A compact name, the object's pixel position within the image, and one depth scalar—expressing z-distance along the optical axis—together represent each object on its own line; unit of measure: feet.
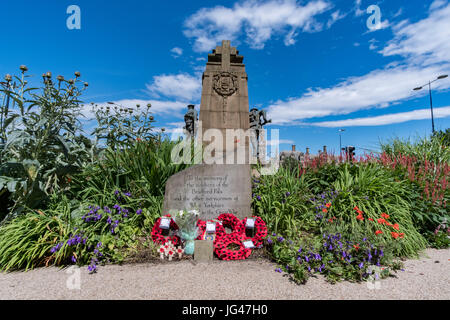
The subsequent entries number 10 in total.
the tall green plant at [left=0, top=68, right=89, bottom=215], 10.56
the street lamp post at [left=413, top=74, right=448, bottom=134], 41.26
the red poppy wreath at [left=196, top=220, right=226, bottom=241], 11.70
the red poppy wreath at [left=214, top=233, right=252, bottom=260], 10.64
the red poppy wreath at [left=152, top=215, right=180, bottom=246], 11.32
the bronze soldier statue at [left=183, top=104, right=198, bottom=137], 27.45
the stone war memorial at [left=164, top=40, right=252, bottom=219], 22.26
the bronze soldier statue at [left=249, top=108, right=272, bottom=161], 32.09
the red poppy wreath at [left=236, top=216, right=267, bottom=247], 11.68
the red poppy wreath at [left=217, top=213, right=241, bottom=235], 12.28
